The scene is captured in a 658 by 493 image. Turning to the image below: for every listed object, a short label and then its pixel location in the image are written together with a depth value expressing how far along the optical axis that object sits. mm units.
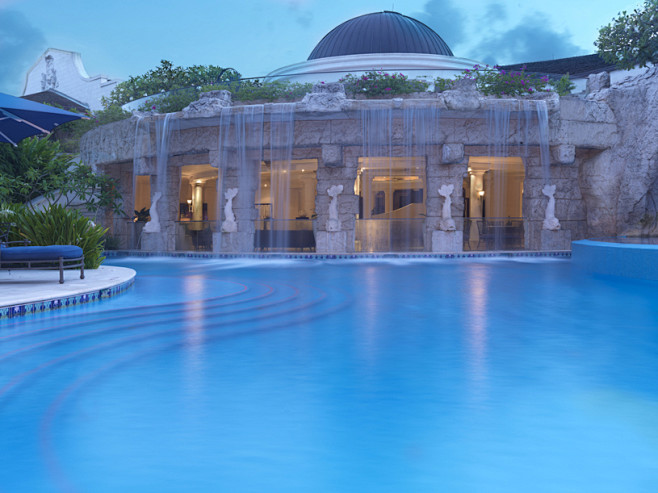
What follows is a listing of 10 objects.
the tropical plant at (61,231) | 9812
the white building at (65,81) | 33719
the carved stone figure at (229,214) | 16250
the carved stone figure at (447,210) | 15531
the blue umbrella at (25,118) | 8000
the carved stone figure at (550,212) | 16078
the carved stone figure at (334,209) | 15812
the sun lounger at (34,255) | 7652
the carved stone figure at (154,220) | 17125
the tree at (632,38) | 16297
